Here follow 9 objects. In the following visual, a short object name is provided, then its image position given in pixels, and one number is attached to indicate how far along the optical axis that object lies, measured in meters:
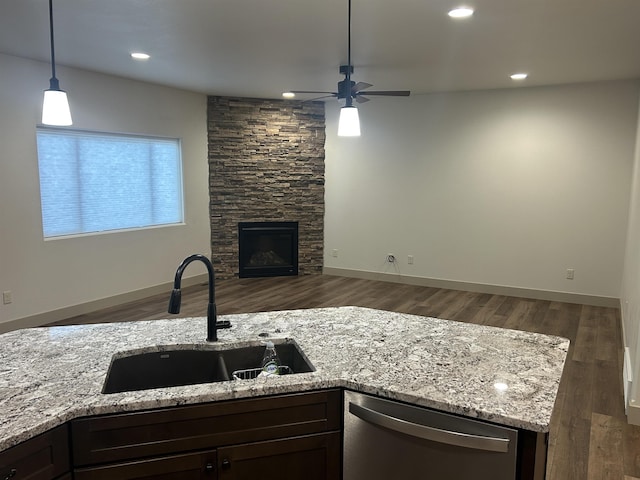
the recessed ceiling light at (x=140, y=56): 4.32
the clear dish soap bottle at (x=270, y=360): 1.83
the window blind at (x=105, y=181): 5.04
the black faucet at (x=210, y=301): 1.77
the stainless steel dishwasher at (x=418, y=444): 1.40
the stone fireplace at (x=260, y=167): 6.95
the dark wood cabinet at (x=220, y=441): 1.43
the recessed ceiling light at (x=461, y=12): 3.08
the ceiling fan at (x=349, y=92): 2.78
